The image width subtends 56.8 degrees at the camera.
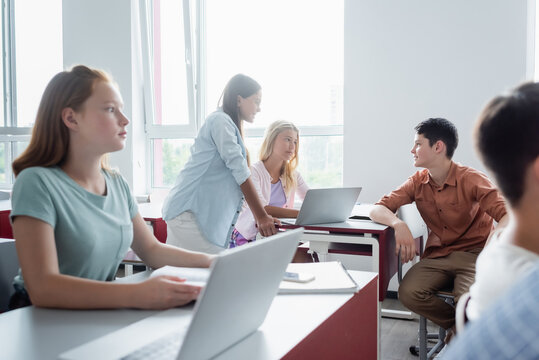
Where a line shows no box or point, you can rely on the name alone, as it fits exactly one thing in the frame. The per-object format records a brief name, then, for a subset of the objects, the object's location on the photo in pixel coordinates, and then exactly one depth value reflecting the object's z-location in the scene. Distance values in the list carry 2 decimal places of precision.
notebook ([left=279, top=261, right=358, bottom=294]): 1.20
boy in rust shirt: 2.27
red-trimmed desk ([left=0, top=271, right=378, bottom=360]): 0.86
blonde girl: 2.81
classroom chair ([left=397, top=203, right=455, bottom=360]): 2.34
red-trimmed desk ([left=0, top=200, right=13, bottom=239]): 2.57
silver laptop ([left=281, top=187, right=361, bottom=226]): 2.36
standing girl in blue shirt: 2.23
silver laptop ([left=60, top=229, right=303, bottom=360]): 0.70
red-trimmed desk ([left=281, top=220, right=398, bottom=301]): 2.34
